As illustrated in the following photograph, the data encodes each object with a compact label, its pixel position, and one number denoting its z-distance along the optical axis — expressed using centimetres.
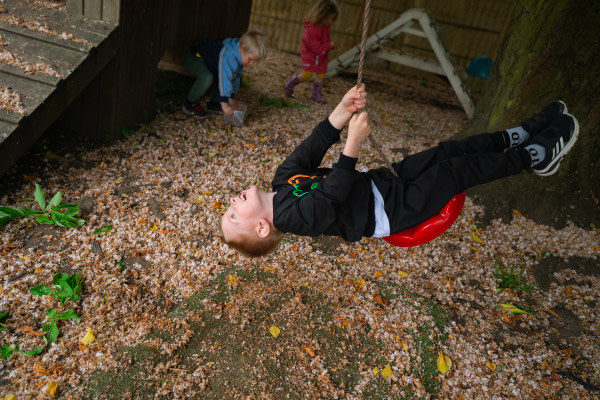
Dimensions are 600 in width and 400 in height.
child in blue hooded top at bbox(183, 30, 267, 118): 454
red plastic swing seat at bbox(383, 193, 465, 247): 225
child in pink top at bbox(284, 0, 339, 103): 591
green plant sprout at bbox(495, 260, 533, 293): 303
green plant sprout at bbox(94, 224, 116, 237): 296
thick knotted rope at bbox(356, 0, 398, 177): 180
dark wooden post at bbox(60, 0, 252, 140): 375
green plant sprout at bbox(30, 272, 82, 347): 225
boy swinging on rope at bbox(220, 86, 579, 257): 214
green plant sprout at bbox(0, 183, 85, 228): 286
